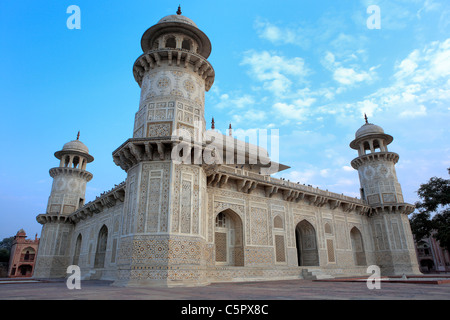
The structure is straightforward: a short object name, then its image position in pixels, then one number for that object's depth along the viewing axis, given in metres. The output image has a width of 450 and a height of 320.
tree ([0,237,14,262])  49.88
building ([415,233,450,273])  39.56
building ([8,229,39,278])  44.03
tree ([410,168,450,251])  25.91
